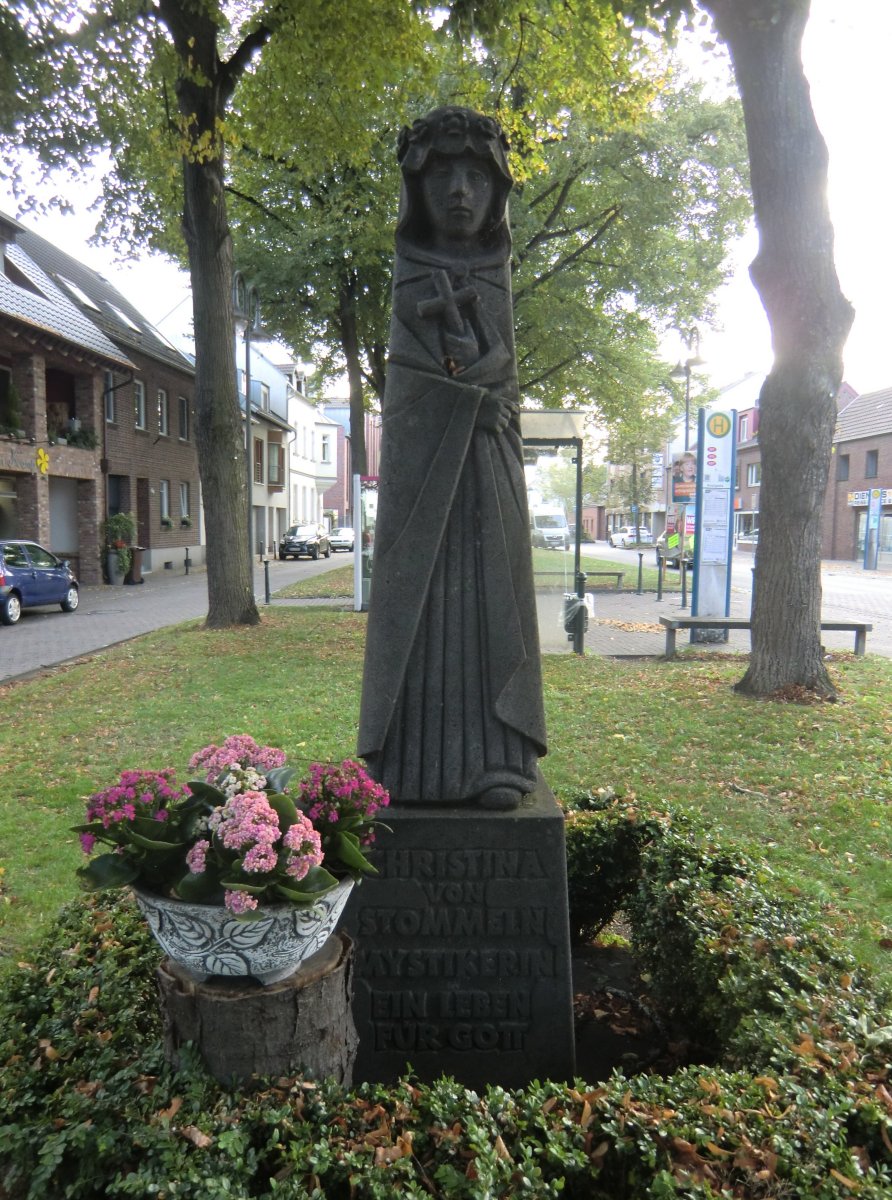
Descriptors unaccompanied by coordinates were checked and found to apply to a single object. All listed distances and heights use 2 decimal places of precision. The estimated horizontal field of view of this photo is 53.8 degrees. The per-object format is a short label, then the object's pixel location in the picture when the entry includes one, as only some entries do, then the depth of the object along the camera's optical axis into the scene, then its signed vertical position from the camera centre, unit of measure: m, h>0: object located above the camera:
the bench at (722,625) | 11.38 -1.36
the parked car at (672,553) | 23.23 -0.96
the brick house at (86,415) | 22.19 +3.02
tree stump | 2.25 -1.31
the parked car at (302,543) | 44.09 -1.31
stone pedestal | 2.91 -1.45
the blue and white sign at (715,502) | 13.35 +0.29
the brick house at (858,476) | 41.34 +2.31
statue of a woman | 2.95 -0.07
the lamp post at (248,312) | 19.58 +4.68
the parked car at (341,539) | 54.03 -1.35
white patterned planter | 2.12 -1.03
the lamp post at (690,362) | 25.06 +4.63
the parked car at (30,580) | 16.92 -1.34
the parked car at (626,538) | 60.66 -1.29
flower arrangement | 2.08 -0.79
